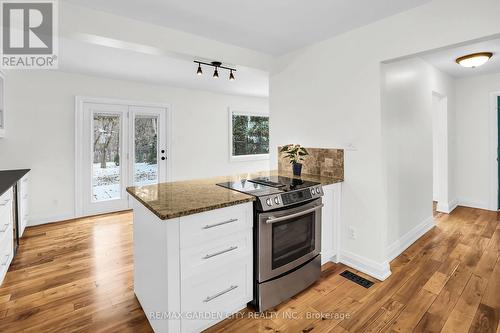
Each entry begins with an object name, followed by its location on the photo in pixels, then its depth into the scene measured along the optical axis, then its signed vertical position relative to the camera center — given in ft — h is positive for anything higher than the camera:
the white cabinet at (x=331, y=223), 8.48 -1.92
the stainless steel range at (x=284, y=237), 6.46 -1.93
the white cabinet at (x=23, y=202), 10.40 -1.41
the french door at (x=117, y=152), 14.32 +0.96
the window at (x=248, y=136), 20.42 +2.62
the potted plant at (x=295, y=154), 9.55 +0.48
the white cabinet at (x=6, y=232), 7.56 -1.98
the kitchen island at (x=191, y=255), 5.20 -1.94
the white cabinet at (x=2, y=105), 10.75 +2.74
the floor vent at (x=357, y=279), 7.77 -3.53
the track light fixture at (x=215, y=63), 9.53 +3.94
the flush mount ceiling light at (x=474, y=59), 10.17 +4.28
